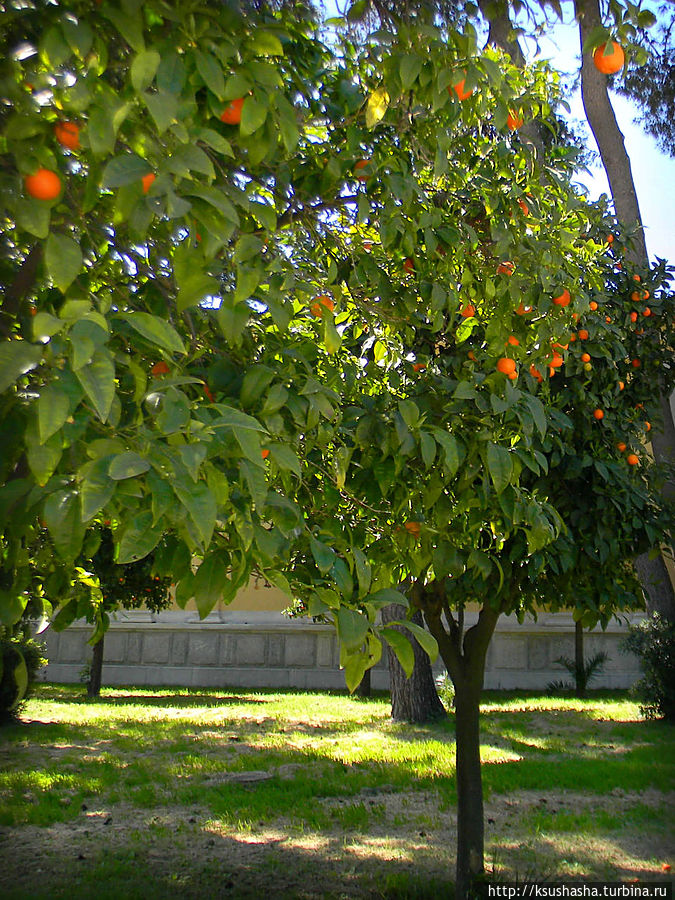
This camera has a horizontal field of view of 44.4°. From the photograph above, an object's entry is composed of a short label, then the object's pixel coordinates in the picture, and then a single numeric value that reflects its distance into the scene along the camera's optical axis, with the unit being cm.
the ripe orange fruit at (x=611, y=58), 181
